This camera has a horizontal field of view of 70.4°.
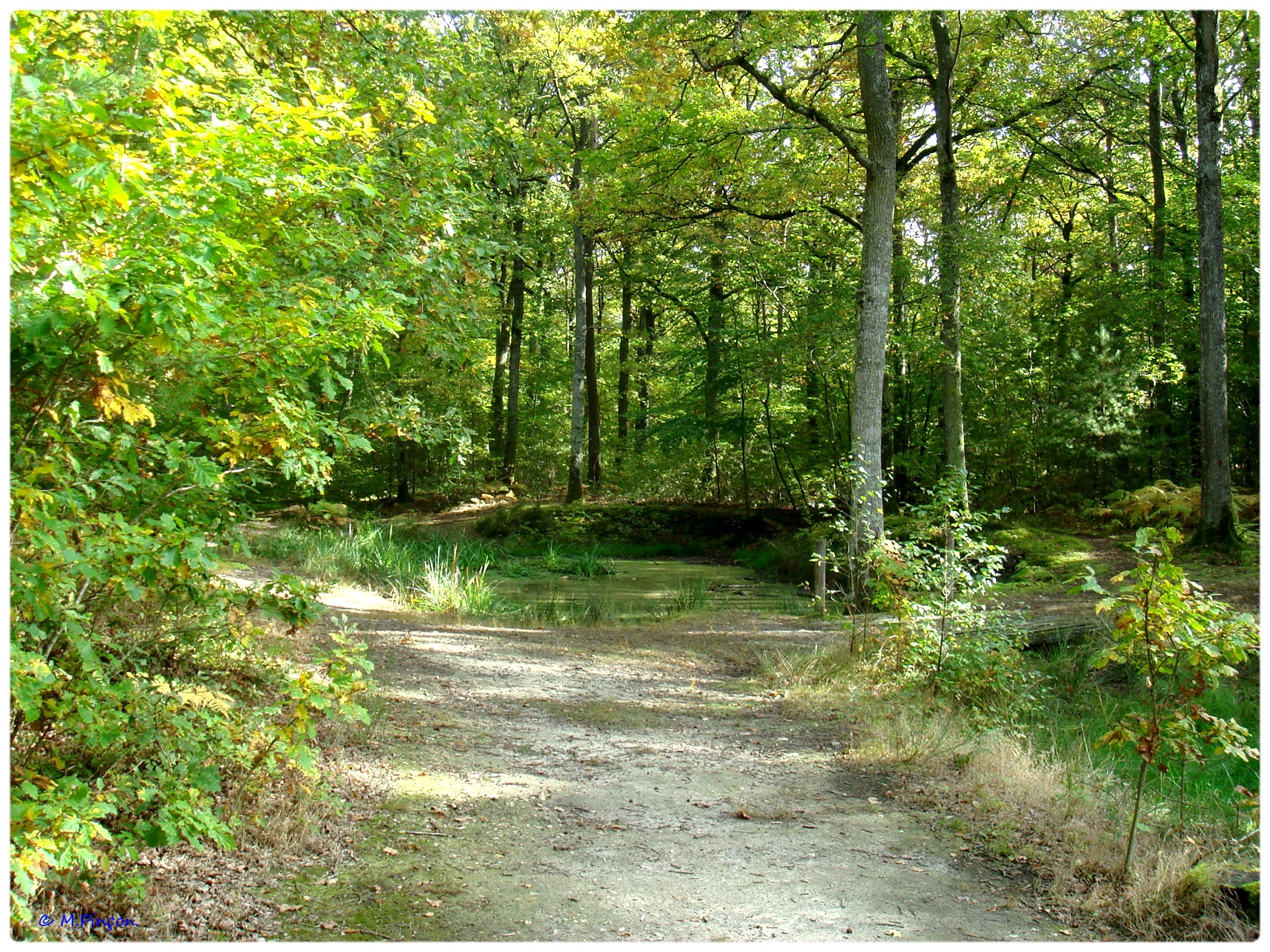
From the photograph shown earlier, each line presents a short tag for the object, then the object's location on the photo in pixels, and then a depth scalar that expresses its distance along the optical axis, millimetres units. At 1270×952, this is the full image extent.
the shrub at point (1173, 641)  3223
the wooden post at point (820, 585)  9455
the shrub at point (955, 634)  5789
